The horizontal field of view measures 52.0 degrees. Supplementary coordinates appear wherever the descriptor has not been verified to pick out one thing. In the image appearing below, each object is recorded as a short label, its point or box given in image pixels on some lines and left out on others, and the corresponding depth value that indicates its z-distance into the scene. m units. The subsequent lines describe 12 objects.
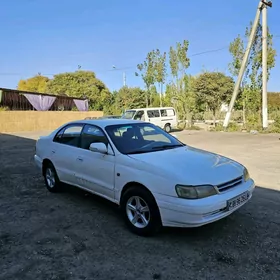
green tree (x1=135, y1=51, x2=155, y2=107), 29.92
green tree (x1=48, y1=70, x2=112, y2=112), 42.59
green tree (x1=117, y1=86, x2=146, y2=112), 40.97
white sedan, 3.13
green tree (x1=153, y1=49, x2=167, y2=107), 29.17
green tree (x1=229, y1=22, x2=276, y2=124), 20.44
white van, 20.06
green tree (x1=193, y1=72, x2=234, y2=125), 24.05
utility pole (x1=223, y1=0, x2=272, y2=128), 18.39
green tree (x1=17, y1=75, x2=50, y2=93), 52.94
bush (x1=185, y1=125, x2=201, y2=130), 22.81
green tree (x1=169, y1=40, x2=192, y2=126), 25.00
